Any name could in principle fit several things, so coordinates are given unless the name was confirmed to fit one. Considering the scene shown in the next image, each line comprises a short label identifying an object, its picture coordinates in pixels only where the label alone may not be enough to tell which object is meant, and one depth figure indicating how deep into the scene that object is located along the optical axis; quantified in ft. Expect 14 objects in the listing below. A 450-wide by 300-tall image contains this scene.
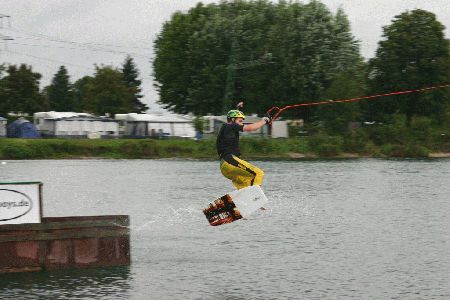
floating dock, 56.03
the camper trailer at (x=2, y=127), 320.70
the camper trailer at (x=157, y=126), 326.03
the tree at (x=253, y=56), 295.07
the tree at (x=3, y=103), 399.07
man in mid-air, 64.95
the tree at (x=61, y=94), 552.82
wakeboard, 65.62
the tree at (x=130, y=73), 556.92
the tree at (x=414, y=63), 285.23
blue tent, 299.79
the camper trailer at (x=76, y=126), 326.24
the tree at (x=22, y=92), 431.84
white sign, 56.24
